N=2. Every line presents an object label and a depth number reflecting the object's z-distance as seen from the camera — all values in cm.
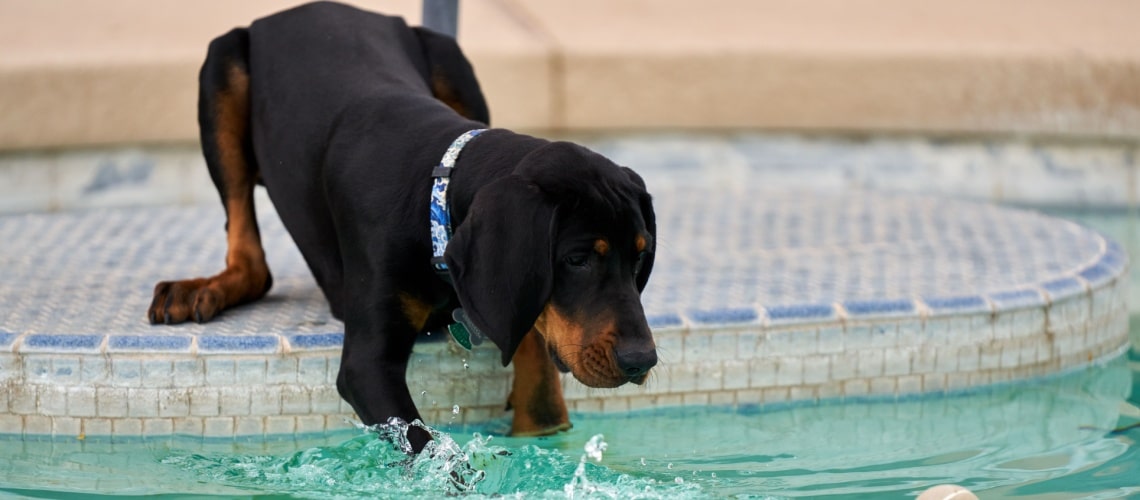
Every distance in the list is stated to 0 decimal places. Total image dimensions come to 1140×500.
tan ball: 714
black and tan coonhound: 663
